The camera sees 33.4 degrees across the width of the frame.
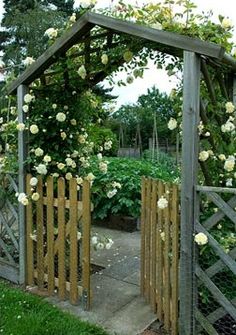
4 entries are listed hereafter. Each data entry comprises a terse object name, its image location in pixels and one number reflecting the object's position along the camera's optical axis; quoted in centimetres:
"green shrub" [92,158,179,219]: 556
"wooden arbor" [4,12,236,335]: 248
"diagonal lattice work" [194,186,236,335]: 244
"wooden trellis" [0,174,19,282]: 372
